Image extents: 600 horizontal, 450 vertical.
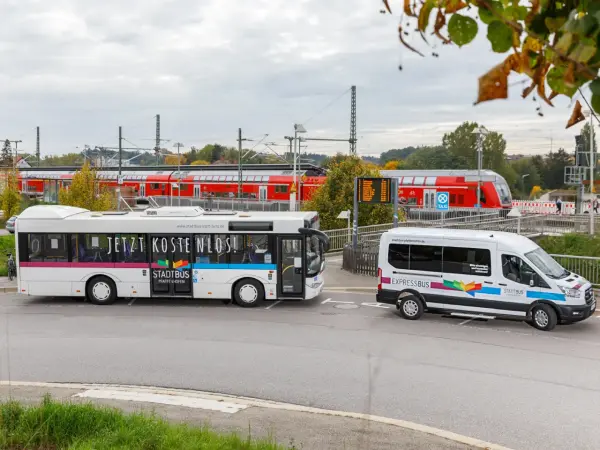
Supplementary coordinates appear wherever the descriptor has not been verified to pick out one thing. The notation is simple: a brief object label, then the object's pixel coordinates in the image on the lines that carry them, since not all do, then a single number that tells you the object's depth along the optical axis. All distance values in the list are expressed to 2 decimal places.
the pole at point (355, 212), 24.49
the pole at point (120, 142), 46.84
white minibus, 15.13
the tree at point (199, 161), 147.23
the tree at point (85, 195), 36.09
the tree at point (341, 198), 32.66
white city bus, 18.25
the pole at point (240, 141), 48.88
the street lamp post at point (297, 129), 37.59
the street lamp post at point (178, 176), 56.81
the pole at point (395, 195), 23.06
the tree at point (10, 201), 44.34
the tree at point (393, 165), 106.13
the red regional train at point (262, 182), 45.69
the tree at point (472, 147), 91.25
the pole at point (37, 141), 86.35
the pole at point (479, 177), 39.93
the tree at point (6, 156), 86.06
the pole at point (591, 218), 26.56
